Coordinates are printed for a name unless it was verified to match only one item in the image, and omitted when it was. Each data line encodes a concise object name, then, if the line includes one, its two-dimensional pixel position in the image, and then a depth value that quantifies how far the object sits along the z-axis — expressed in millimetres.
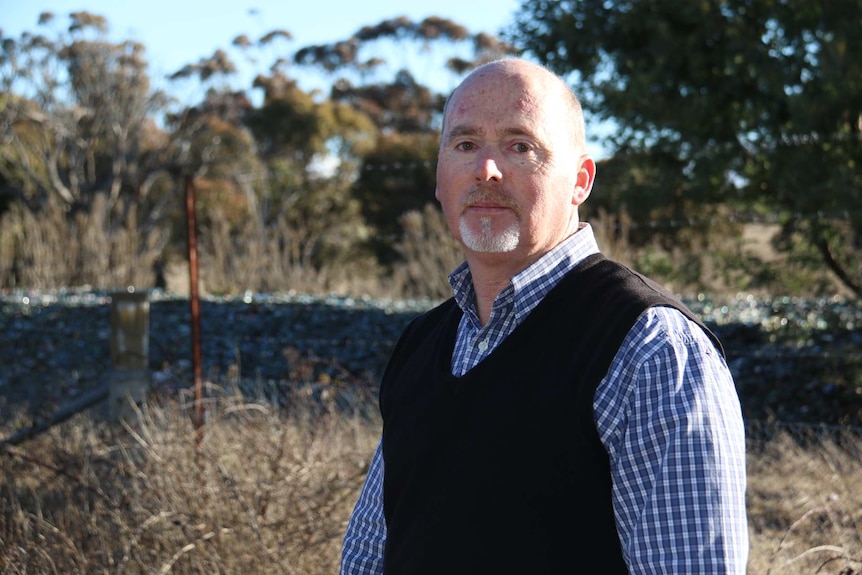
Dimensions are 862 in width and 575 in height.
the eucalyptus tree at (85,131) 21406
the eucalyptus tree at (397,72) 32906
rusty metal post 5496
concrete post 5449
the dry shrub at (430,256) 10125
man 1583
